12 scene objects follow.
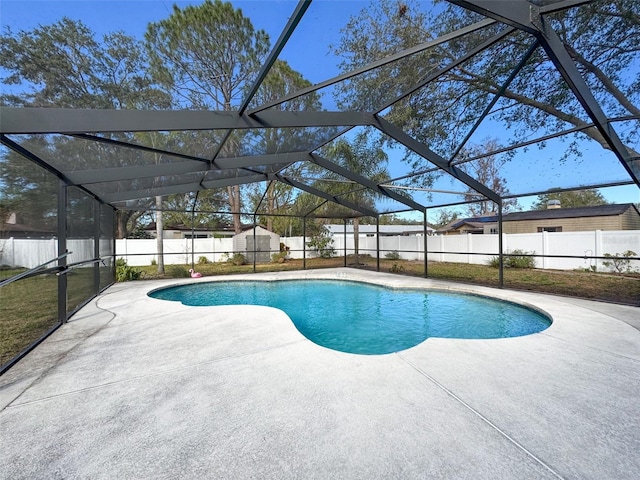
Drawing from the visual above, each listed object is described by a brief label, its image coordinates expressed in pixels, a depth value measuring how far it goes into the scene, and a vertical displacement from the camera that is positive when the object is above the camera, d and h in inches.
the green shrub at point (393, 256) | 605.6 -41.8
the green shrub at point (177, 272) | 401.1 -49.1
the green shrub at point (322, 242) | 621.0 -10.2
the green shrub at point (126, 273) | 338.0 -41.1
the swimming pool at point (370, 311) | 179.3 -63.3
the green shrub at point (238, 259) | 525.3 -38.8
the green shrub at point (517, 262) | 423.5 -41.1
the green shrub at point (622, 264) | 323.9 -35.8
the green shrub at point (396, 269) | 435.5 -52.6
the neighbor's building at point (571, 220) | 367.9 +23.2
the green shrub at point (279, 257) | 570.5 -39.6
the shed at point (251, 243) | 543.2 -8.7
